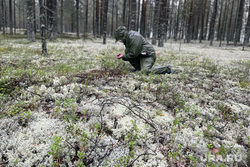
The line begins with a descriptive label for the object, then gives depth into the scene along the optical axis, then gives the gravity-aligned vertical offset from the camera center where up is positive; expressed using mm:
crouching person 5773 +153
